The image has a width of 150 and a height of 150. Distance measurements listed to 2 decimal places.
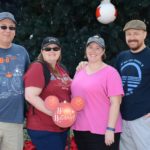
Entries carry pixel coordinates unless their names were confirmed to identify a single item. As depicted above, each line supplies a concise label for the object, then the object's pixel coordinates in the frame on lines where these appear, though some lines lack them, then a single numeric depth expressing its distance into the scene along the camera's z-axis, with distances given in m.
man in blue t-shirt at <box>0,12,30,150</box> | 4.76
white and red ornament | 6.58
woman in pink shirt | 4.73
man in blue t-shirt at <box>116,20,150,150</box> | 5.02
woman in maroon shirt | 4.68
